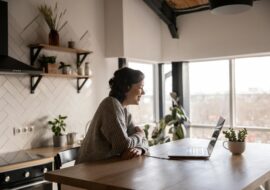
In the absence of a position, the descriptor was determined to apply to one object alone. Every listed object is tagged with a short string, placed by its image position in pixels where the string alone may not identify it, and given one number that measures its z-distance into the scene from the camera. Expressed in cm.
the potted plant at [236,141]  189
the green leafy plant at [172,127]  416
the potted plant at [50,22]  313
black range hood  256
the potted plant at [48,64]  304
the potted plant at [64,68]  326
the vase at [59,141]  309
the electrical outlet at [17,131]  288
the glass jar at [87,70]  358
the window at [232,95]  405
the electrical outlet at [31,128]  301
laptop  180
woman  176
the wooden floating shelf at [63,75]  302
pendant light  216
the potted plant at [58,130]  310
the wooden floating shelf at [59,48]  297
